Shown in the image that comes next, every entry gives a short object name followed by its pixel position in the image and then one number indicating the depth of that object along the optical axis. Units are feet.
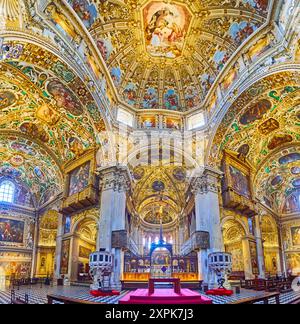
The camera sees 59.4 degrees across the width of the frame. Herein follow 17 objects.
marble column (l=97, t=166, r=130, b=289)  49.93
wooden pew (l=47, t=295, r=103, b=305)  17.28
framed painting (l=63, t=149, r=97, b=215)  56.54
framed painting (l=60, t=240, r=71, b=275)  58.85
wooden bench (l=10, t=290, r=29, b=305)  27.52
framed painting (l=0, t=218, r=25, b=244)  74.21
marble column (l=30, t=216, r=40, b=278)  77.46
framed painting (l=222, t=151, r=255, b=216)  58.49
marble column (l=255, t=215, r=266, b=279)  61.00
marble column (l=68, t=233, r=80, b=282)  57.87
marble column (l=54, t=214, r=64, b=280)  59.93
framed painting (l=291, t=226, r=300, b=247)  78.23
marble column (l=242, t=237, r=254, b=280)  59.31
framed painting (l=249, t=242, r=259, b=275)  60.17
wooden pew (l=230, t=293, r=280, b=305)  18.09
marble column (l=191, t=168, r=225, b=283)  52.03
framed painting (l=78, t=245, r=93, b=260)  64.58
